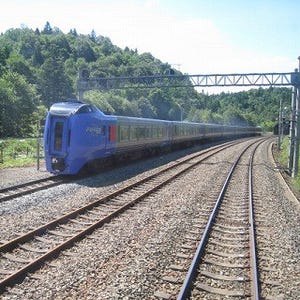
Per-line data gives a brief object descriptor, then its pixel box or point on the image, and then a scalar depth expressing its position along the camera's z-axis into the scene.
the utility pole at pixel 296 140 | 21.56
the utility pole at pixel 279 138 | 46.57
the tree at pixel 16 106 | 50.25
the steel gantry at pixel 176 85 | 35.84
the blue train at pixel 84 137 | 16.58
